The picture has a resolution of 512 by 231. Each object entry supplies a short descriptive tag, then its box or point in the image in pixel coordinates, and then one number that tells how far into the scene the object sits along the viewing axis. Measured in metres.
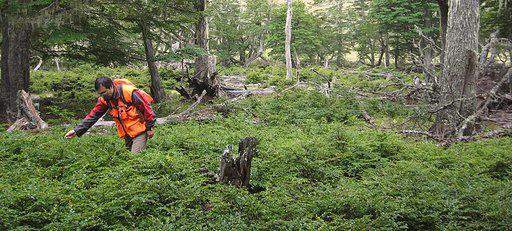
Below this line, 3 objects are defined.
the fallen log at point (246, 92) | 17.81
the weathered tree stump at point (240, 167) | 5.90
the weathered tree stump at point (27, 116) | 10.71
